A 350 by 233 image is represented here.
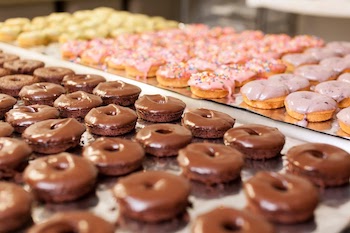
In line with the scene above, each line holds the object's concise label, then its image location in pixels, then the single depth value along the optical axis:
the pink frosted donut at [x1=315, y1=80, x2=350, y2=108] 0.84
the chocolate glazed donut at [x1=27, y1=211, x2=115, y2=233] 0.44
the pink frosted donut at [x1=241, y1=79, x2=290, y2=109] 0.83
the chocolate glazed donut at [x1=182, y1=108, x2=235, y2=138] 0.68
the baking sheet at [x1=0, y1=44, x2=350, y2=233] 0.48
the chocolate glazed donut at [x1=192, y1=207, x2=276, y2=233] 0.44
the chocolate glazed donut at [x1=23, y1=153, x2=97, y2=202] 0.51
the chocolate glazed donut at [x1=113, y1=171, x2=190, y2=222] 0.48
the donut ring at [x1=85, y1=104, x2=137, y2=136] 0.68
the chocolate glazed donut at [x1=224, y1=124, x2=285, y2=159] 0.62
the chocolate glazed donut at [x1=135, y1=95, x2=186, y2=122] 0.74
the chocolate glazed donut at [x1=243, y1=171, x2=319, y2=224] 0.48
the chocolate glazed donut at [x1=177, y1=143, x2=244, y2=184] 0.55
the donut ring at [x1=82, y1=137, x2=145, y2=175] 0.57
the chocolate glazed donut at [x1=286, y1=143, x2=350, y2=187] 0.56
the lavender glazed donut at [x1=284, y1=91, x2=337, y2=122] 0.77
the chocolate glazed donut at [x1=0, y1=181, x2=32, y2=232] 0.46
